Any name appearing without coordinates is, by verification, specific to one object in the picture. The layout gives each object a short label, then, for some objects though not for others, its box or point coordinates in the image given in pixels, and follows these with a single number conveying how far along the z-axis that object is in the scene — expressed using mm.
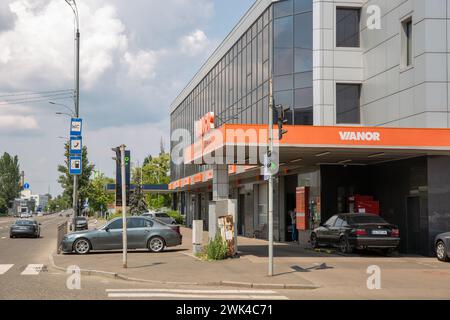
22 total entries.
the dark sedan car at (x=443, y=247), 19875
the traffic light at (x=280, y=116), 15852
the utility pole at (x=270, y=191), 15367
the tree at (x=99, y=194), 113088
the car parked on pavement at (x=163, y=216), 40909
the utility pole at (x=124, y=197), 17648
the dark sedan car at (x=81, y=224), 51031
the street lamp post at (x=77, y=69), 31844
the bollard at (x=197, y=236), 21750
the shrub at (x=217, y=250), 19797
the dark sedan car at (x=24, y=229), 39994
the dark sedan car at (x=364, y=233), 21469
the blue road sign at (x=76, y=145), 30281
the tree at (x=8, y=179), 157500
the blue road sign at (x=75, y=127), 30156
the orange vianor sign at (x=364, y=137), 20188
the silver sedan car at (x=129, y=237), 23391
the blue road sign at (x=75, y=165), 29938
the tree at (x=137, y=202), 68875
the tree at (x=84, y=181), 94688
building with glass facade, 22938
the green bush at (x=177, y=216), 61959
